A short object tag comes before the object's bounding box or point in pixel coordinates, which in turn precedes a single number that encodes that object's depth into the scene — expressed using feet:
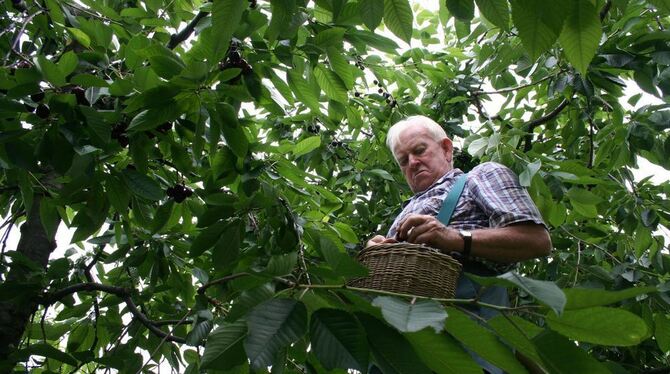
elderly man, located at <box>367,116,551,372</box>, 6.16
